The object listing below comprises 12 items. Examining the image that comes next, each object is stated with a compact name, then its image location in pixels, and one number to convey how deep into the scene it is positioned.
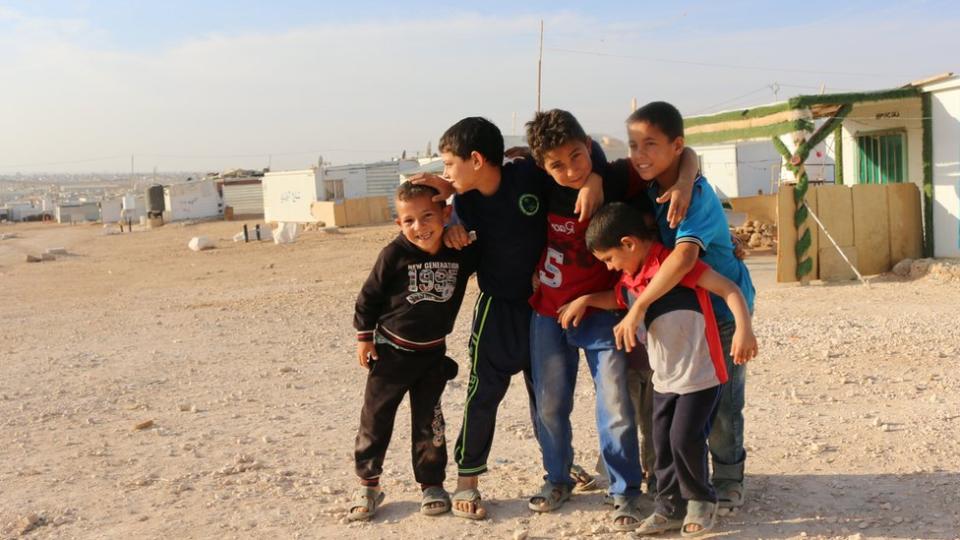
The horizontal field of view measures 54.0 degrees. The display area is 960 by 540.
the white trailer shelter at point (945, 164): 13.27
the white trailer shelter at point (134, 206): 58.00
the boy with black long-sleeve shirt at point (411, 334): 4.10
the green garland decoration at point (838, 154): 15.97
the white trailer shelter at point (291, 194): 41.06
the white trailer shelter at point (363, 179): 42.22
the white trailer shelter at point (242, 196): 56.62
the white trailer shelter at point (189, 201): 53.84
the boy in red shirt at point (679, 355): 3.63
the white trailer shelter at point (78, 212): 65.81
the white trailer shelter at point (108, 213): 60.47
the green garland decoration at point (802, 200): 12.57
